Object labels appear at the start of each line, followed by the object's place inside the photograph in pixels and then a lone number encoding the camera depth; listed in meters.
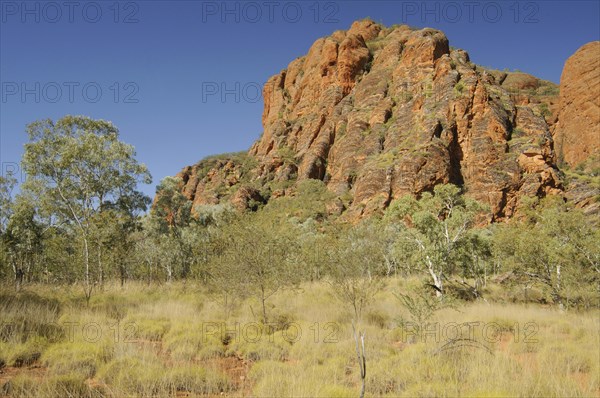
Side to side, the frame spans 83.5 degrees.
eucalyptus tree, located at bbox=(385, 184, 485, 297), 19.12
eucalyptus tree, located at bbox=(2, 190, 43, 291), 22.04
